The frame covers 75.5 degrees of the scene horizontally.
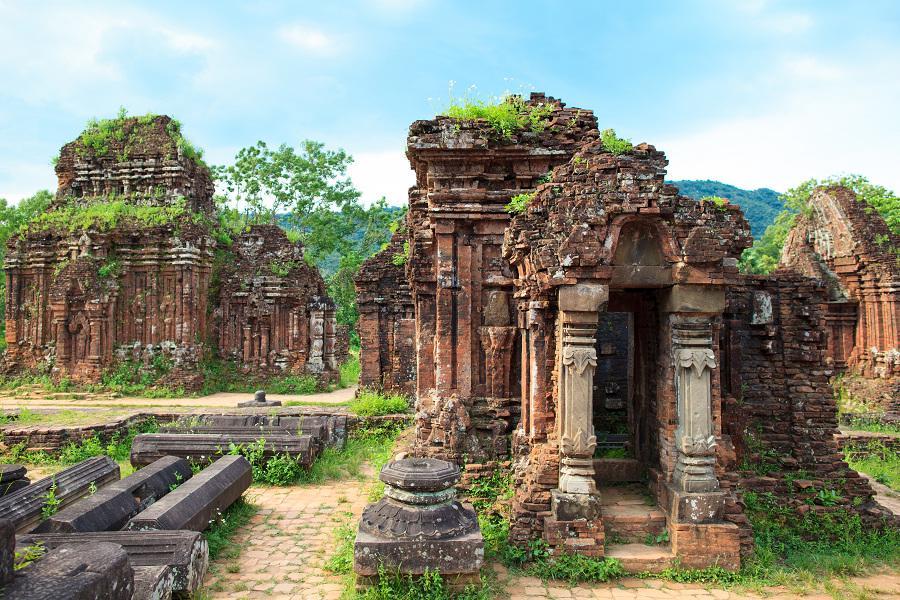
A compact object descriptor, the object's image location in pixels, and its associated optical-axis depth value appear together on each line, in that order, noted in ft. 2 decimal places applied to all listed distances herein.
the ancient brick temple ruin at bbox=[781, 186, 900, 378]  53.88
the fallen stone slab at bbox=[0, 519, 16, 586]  12.46
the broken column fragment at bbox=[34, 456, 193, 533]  20.47
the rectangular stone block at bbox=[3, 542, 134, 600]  12.60
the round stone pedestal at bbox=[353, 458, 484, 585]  18.39
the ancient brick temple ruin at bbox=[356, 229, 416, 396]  53.78
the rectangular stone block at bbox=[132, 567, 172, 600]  16.22
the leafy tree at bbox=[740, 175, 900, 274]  60.75
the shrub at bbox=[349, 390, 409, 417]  43.96
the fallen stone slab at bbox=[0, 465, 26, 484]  24.55
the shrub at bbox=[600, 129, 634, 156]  22.81
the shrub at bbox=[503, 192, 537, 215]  25.08
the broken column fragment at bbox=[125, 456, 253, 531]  20.83
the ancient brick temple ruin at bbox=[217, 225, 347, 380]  67.56
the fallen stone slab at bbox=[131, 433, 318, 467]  32.81
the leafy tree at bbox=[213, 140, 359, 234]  104.94
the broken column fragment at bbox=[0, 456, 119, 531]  22.13
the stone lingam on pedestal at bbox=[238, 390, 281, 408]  52.60
